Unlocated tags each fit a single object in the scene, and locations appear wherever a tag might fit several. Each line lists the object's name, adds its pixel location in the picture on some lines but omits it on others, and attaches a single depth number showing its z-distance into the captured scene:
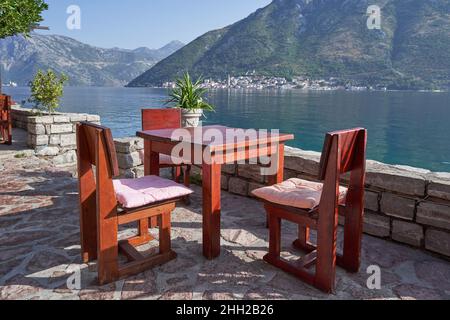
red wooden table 2.71
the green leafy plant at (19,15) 6.46
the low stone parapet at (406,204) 2.80
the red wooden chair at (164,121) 4.25
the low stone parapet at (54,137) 6.55
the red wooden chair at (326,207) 2.17
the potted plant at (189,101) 5.14
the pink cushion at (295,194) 2.32
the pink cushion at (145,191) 2.36
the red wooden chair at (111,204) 2.24
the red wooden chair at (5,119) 7.25
